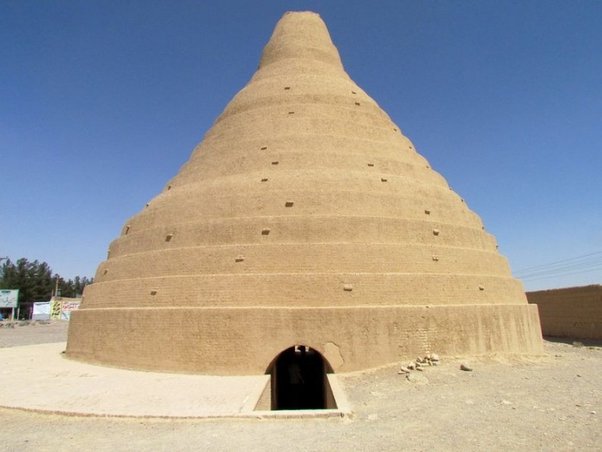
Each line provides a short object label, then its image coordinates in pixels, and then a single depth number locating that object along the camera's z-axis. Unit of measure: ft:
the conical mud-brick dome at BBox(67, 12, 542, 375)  37.63
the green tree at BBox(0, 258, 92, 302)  199.72
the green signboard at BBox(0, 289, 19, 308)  164.14
